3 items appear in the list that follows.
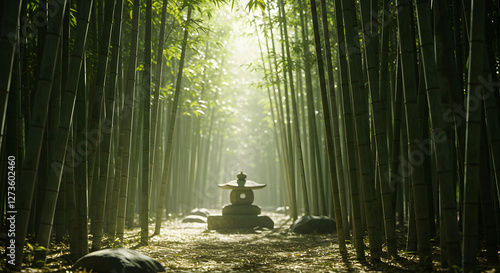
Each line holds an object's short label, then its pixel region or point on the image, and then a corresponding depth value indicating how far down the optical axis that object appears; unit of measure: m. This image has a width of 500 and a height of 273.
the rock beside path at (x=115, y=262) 2.29
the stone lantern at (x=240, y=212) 7.20
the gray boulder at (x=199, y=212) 9.85
